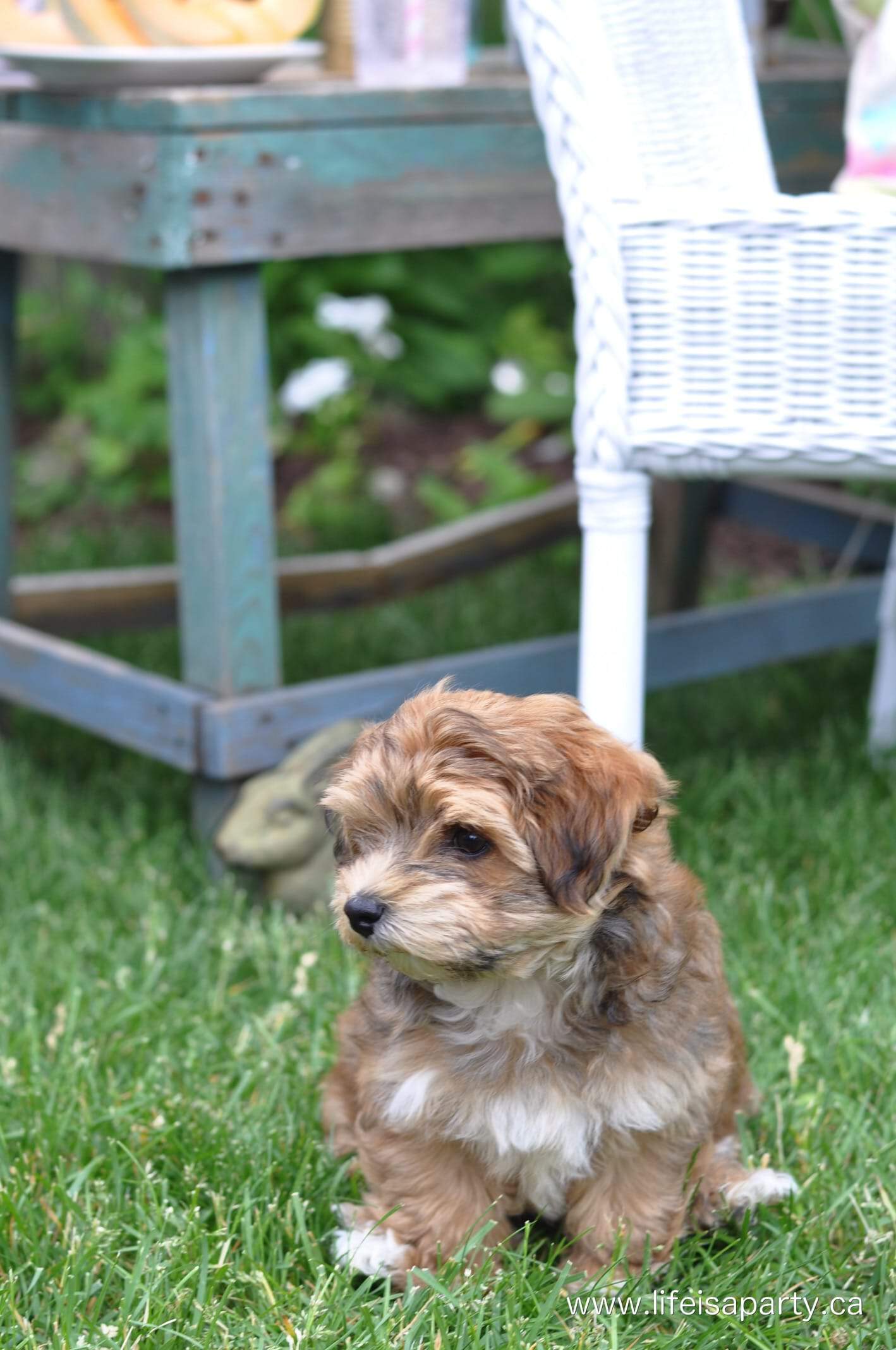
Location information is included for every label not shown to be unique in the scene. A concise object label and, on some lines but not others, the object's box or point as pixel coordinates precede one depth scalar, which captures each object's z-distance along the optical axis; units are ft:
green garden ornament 9.74
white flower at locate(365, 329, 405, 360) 20.81
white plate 9.20
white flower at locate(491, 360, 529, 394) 20.13
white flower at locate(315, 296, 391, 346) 19.30
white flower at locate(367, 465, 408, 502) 20.13
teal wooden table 9.24
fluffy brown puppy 5.68
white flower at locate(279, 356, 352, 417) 18.95
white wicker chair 7.25
